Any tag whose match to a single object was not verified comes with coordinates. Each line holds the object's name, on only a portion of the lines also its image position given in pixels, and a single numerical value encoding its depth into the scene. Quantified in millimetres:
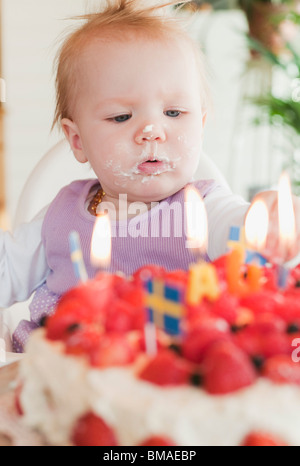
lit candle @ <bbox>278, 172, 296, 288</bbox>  861
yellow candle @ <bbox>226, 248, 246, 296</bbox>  750
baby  1286
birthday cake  554
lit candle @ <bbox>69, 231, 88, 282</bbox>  744
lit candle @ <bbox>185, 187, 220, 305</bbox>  671
